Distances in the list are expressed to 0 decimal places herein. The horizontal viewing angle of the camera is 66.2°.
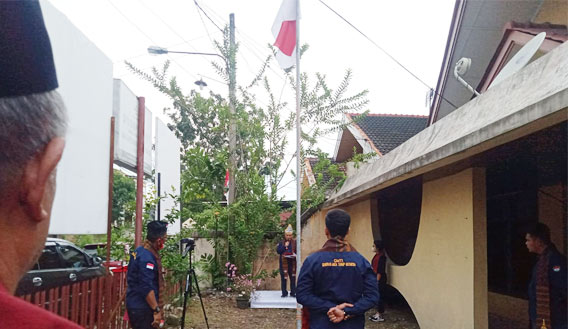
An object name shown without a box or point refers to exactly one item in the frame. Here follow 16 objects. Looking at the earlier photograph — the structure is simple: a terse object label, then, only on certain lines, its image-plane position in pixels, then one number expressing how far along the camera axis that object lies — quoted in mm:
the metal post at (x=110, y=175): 3633
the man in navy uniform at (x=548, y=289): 3684
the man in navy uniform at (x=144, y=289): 4020
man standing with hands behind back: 3217
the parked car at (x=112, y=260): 6918
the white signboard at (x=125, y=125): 4031
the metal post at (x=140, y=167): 4691
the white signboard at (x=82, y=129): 2758
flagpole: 5508
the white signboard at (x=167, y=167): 5887
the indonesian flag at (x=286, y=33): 6027
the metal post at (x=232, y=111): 10359
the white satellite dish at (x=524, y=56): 5003
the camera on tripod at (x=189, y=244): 6273
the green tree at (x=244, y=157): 10109
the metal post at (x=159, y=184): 6205
